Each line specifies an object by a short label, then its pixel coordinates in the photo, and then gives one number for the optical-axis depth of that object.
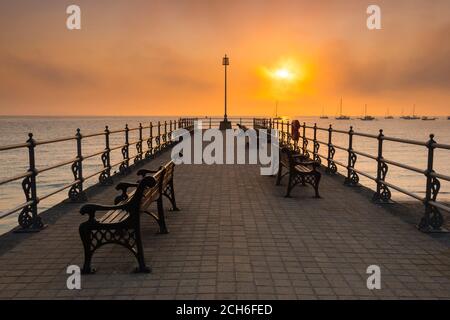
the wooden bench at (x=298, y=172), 9.56
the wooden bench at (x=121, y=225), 4.88
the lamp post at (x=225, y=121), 46.62
